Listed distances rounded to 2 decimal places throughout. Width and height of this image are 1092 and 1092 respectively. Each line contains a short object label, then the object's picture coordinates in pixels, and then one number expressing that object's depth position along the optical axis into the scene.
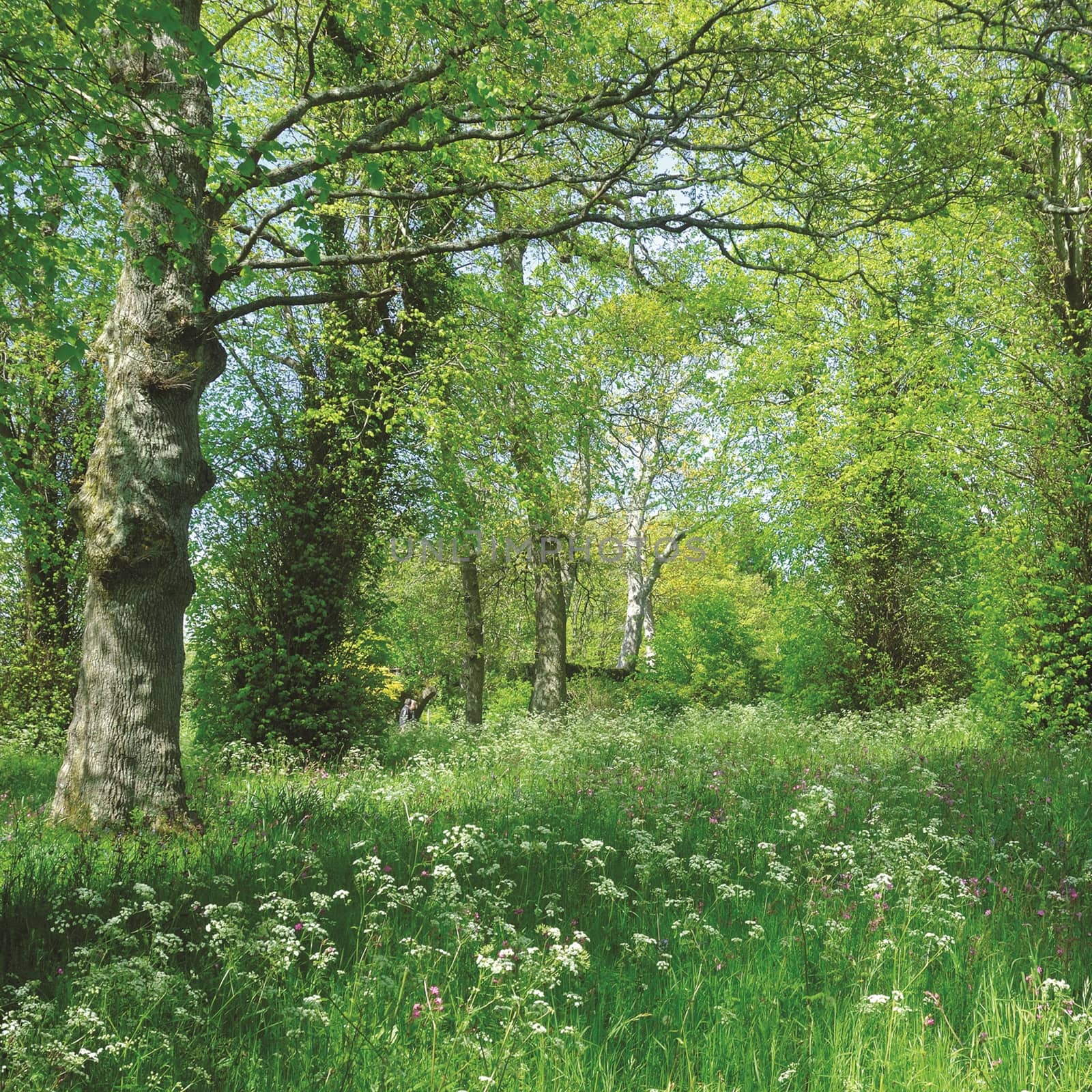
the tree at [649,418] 19.73
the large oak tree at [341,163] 6.10
